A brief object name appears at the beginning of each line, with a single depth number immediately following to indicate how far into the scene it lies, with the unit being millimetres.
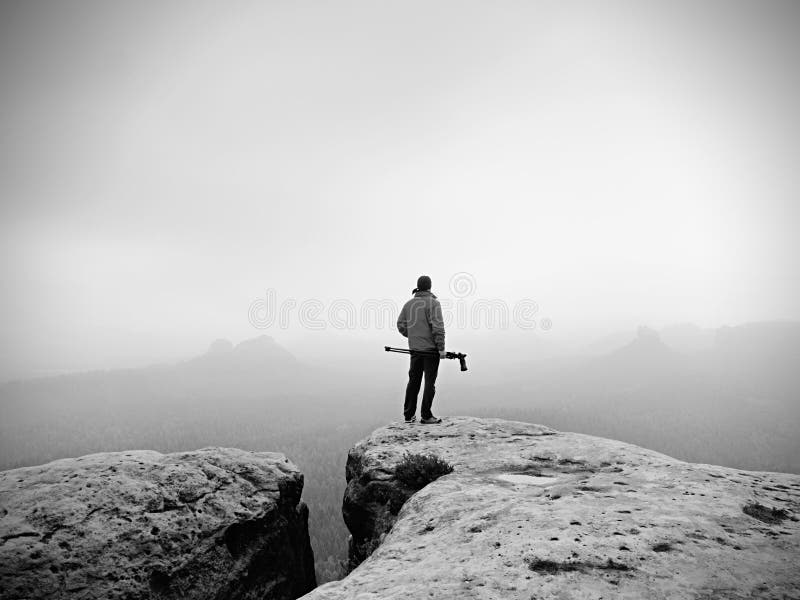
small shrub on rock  8383
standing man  11609
